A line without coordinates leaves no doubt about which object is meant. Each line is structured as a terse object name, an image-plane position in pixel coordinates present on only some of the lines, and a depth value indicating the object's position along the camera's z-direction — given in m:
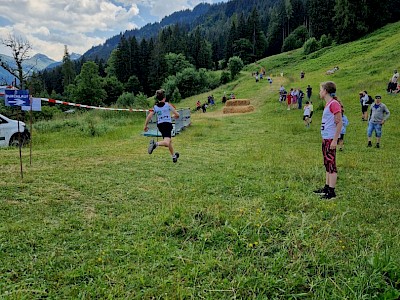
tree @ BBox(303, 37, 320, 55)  61.09
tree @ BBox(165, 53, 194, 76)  70.00
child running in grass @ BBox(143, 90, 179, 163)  7.64
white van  11.62
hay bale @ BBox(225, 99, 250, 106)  27.44
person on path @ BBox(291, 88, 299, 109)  24.15
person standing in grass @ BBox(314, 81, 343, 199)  5.53
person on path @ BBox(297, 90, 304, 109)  23.52
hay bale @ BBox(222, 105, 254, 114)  25.78
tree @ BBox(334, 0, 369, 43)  53.88
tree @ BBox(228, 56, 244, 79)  58.69
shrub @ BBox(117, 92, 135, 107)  41.24
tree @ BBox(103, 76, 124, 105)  69.50
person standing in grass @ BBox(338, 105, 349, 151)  10.54
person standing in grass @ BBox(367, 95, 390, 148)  10.97
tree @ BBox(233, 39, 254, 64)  81.88
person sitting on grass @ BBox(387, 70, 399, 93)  20.25
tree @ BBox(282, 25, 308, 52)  81.12
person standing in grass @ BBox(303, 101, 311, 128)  16.30
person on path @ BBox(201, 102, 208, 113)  30.09
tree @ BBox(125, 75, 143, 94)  72.50
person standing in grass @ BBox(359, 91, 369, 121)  17.16
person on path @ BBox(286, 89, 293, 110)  24.44
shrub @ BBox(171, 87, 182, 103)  44.73
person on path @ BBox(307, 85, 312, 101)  25.11
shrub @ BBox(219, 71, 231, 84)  56.66
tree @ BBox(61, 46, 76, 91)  86.81
